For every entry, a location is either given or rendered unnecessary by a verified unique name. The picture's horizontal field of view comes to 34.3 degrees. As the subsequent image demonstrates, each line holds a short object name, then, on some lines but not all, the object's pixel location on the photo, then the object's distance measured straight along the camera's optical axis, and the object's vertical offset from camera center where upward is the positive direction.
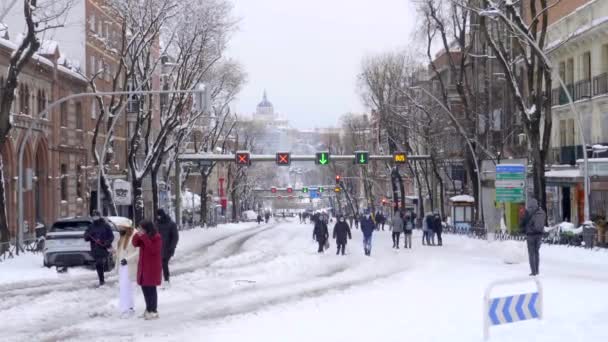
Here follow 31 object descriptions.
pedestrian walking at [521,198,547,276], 22.53 -1.23
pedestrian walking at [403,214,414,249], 42.62 -2.23
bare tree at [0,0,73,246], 31.36 +4.11
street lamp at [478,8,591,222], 33.94 +4.42
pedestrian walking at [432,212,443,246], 46.16 -2.31
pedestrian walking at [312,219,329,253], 38.41 -2.17
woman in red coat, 16.31 -1.35
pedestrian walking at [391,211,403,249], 41.84 -2.11
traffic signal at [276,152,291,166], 65.04 +1.43
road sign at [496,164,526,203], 38.00 -0.28
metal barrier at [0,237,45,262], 32.65 -2.27
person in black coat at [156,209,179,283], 22.22 -1.23
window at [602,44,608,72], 45.71 +5.38
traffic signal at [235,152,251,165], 64.94 +1.48
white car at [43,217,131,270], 27.81 -1.85
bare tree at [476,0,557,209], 37.31 +3.25
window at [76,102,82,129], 59.34 +4.16
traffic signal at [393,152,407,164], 61.91 +1.23
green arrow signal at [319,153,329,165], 64.12 +1.30
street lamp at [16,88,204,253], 34.41 +0.25
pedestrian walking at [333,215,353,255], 37.41 -2.03
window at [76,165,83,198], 58.97 +0.15
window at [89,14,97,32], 61.81 +10.34
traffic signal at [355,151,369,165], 64.88 +1.40
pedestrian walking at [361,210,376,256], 37.03 -1.97
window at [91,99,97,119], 64.11 +4.88
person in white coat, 16.92 -1.63
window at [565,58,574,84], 51.11 +5.37
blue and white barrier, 12.24 -1.74
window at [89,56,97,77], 64.85 +7.85
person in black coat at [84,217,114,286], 22.46 -1.30
